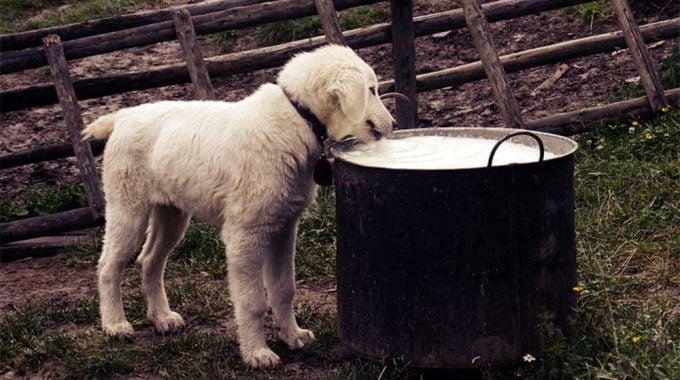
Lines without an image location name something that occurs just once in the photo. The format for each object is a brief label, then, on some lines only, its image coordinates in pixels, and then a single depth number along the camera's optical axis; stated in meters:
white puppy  5.41
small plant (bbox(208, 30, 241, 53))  11.53
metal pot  4.65
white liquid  4.96
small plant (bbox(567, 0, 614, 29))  10.97
